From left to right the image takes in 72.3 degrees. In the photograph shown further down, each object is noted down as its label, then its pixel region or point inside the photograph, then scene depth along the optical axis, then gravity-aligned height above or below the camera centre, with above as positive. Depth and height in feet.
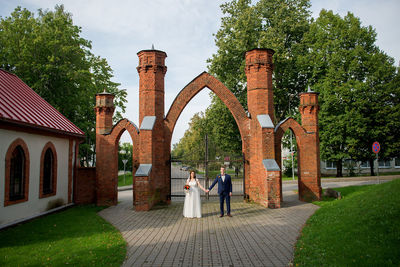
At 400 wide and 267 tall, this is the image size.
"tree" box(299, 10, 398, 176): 74.59 +18.64
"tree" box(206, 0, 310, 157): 77.36 +31.61
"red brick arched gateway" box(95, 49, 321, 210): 40.27 +3.71
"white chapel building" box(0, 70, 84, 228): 29.30 +0.29
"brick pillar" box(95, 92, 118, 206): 43.78 -2.00
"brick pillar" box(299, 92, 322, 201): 43.09 -0.16
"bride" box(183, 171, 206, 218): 33.22 -5.98
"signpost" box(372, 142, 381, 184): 56.48 +1.34
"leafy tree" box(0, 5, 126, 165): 62.49 +22.57
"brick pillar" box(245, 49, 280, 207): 39.55 +5.93
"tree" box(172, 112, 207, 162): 45.51 +8.49
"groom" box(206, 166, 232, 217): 32.99 -3.92
